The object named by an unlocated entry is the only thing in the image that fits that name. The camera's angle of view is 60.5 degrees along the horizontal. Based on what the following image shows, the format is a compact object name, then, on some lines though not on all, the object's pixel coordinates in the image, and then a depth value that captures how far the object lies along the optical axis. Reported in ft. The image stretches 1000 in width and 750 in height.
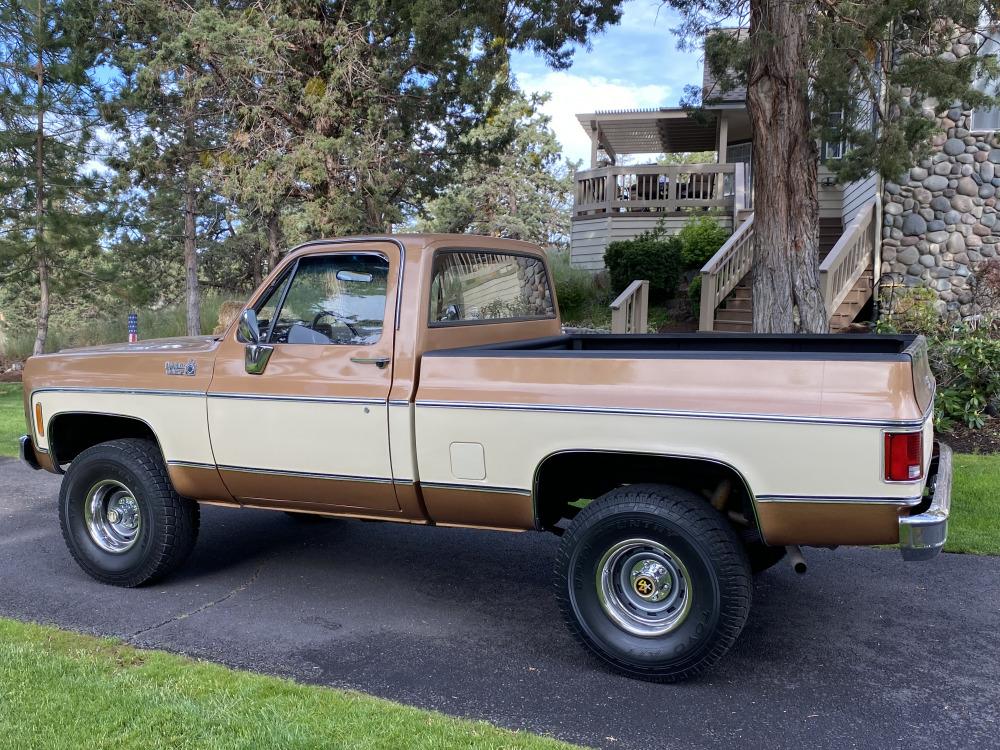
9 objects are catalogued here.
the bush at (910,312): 37.29
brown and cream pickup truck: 11.74
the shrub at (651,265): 53.11
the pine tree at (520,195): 127.03
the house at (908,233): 42.57
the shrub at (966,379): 29.94
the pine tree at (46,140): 50.31
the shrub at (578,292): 56.24
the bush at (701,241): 55.21
